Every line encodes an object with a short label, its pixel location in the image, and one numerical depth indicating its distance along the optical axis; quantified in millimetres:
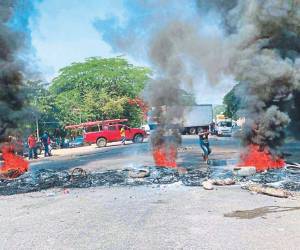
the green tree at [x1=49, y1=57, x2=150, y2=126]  41531
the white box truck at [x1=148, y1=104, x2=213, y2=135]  47062
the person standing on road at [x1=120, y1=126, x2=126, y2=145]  35281
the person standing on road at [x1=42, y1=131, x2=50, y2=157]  27911
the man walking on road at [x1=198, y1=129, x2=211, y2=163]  17969
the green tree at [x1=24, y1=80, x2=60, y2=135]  35594
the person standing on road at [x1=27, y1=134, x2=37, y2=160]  25781
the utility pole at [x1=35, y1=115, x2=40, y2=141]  33312
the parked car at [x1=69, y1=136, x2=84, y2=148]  38338
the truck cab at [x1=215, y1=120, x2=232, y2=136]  44094
